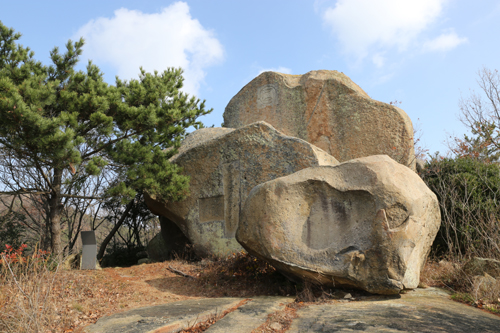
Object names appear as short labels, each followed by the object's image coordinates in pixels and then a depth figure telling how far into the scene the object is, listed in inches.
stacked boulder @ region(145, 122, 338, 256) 275.6
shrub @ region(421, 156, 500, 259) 258.1
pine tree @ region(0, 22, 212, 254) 247.9
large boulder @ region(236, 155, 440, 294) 182.7
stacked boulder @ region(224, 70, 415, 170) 329.1
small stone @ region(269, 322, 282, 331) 152.7
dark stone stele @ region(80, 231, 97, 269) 303.6
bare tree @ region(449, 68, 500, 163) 435.5
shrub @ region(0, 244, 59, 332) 143.9
